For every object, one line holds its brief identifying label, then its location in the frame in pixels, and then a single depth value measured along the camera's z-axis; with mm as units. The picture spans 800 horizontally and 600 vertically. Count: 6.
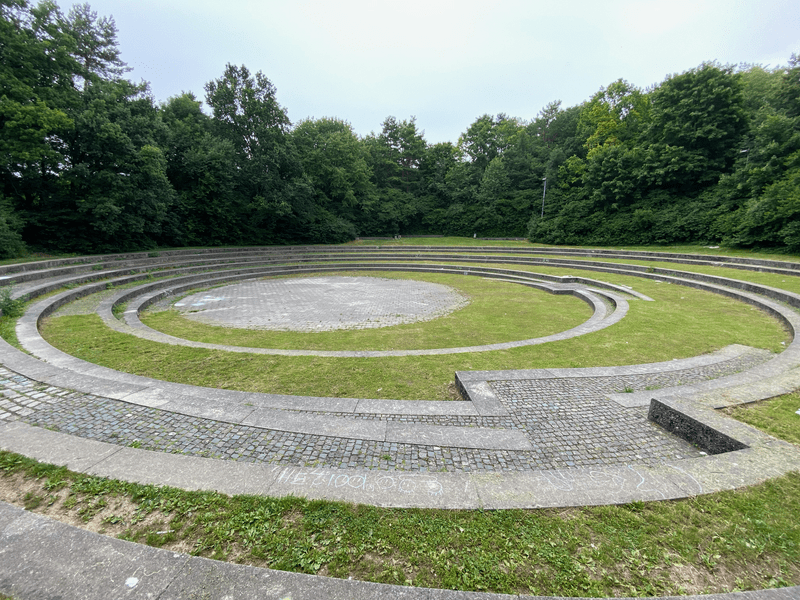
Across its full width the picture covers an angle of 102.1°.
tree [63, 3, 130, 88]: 20766
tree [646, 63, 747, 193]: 23734
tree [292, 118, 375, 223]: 30741
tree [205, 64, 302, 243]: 25281
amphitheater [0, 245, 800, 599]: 2777
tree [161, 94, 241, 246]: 24891
